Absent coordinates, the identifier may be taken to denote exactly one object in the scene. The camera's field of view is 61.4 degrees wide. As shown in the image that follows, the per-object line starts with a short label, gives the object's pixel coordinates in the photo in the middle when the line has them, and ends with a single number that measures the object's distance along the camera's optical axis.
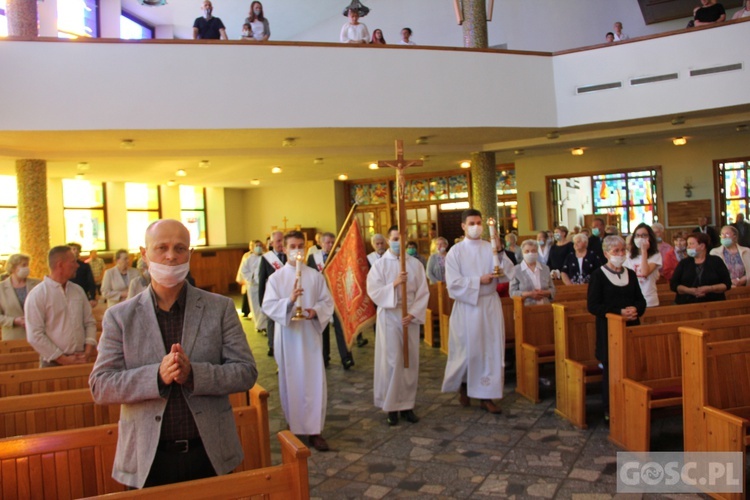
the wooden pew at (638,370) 4.70
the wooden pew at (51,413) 3.60
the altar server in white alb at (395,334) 5.70
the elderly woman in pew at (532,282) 6.62
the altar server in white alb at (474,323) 5.96
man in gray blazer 2.29
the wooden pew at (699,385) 4.11
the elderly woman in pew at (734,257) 7.38
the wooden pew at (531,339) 6.32
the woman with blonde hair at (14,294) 5.75
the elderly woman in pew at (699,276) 6.22
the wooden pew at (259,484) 2.13
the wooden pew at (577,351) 5.39
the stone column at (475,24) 11.34
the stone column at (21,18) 9.22
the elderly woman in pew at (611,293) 5.12
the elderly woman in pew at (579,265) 7.63
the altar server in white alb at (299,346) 5.20
